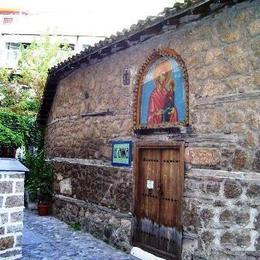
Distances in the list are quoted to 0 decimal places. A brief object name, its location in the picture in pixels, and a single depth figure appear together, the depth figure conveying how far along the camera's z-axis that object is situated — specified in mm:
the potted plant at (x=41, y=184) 10558
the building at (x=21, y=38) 25766
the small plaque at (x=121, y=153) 7090
